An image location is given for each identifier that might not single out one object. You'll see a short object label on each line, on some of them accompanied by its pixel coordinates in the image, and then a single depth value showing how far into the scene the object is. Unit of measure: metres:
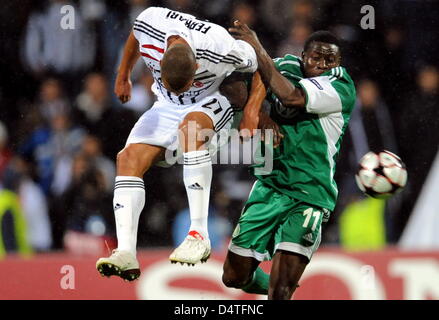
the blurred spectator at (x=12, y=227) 14.82
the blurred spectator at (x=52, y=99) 14.97
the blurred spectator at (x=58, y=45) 14.37
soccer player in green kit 11.20
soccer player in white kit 9.93
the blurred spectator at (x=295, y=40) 13.86
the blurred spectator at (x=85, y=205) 14.29
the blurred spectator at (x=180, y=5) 13.87
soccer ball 11.34
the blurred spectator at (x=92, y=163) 14.60
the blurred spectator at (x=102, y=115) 13.99
